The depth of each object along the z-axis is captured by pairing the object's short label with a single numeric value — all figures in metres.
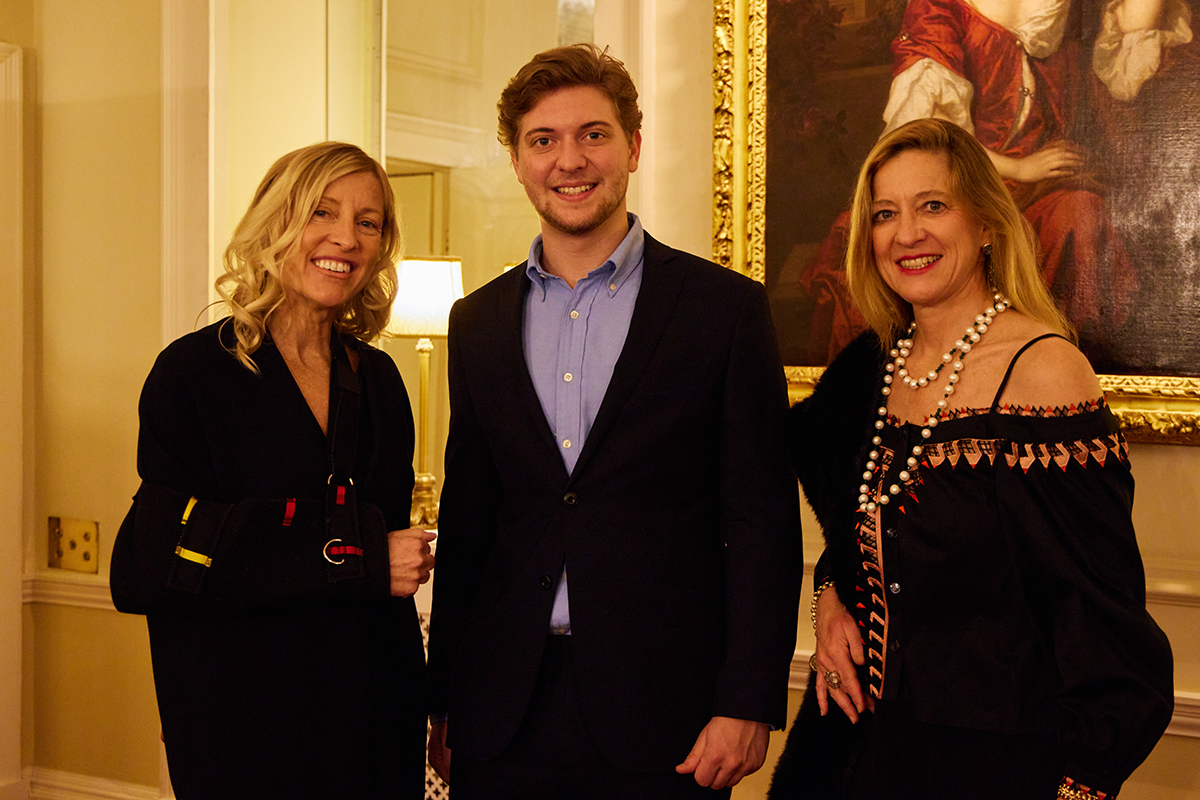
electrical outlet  3.58
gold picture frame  2.71
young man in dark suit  1.73
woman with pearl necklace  1.49
